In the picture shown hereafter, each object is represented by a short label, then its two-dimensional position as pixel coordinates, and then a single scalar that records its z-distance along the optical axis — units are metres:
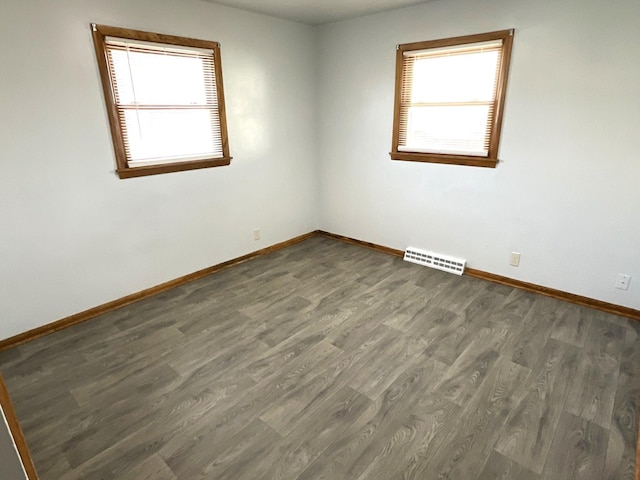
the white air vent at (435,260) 3.63
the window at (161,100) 2.75
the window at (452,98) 3.06
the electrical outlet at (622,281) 2.80
